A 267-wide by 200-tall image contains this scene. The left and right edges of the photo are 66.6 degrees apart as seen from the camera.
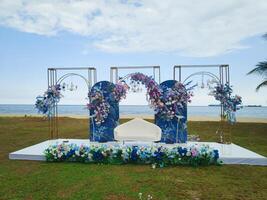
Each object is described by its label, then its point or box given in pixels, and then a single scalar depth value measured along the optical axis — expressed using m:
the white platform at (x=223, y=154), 5.13
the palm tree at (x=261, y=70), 11.11
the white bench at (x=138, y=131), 5.88
